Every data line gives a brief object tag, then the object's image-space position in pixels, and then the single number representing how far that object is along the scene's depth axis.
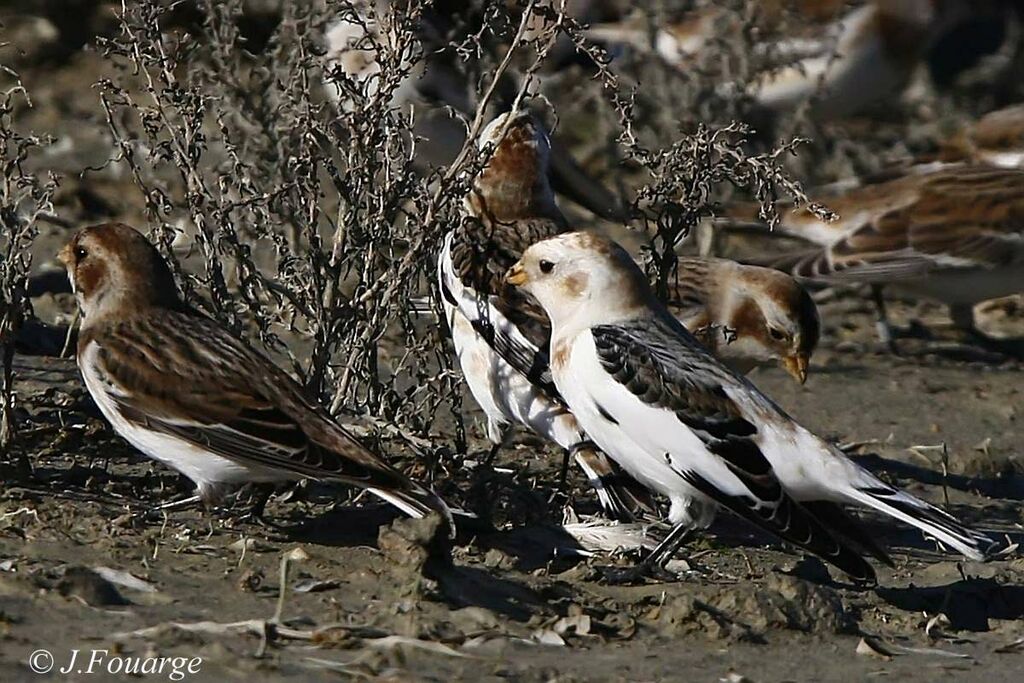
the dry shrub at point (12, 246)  10.78
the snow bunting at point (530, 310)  11.90
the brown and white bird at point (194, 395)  10.00
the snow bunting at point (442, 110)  16.16
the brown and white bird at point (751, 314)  14.34
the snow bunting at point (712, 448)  10.36
